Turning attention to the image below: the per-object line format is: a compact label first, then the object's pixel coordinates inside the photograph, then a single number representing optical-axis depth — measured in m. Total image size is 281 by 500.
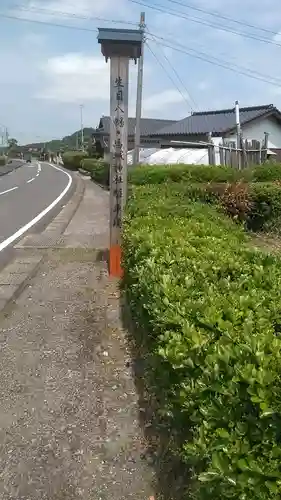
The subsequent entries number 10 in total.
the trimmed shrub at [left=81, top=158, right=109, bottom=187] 30.84
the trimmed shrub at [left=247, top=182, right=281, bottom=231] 11.24
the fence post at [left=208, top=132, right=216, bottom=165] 16.70
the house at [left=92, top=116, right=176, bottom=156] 40.53
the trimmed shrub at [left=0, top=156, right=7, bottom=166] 66.01
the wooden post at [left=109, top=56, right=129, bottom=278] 7.04
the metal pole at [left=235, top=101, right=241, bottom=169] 15.47
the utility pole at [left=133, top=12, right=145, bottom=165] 22.66
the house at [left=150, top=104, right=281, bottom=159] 28.97
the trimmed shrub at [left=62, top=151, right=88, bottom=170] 60.47
